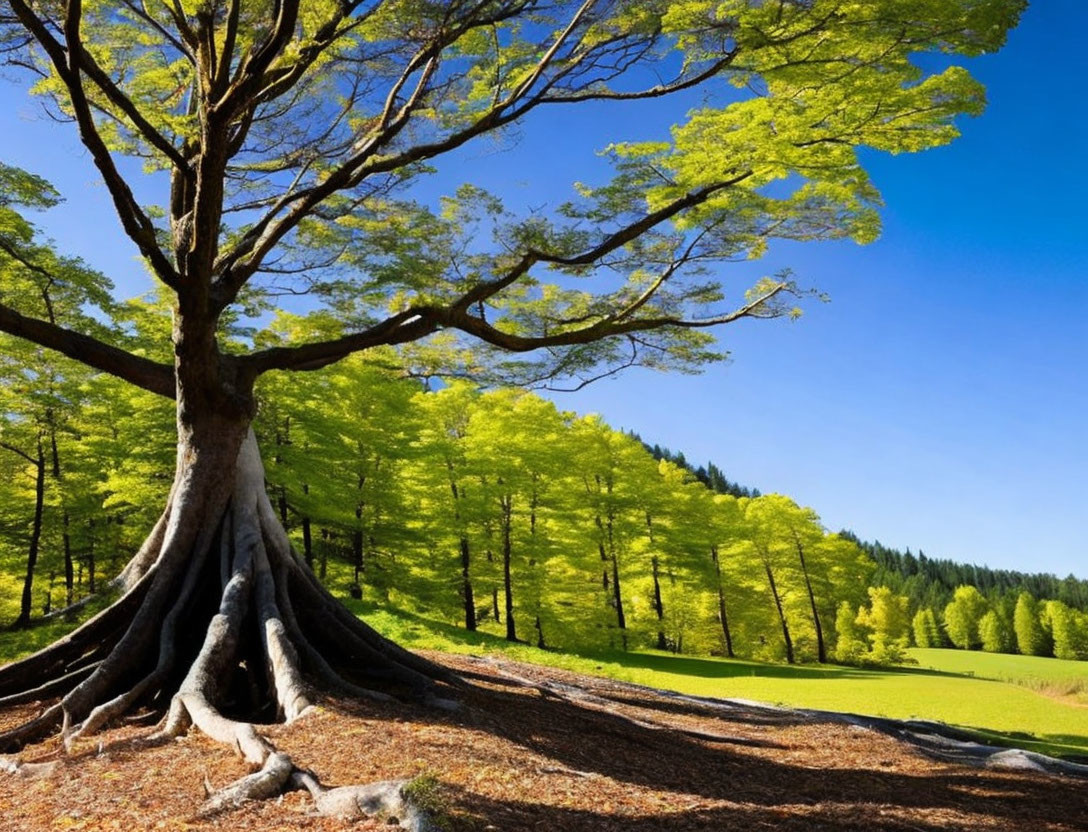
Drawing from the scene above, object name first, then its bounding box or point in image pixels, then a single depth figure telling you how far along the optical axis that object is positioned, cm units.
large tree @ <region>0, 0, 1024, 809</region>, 637
